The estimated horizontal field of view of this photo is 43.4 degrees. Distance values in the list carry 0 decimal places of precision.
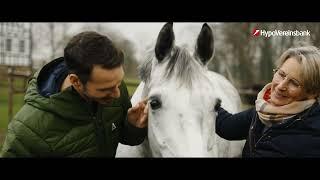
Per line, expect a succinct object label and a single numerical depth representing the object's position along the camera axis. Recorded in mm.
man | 1333
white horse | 1275
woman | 1420
